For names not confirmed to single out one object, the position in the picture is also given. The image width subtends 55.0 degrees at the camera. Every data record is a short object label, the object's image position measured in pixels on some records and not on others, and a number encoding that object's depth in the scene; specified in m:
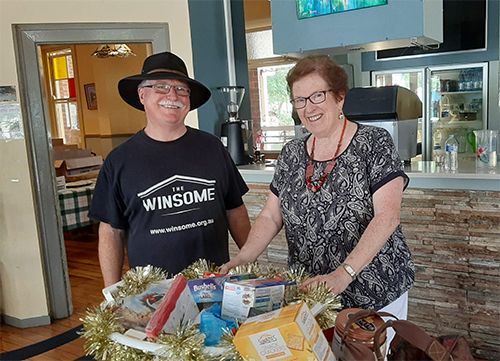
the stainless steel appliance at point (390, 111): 3.34
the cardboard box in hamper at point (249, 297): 1.04
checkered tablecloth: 5.11
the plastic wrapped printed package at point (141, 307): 1.05
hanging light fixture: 6.70
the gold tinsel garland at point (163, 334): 0.91
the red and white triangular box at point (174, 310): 0.97
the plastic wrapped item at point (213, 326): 0.98
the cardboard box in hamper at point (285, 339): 0.82
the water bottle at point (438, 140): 5.80
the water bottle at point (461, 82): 5.61
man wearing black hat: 1.71
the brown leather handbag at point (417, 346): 0.75
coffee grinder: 3.86
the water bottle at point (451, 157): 3.04
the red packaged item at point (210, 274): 1.25
